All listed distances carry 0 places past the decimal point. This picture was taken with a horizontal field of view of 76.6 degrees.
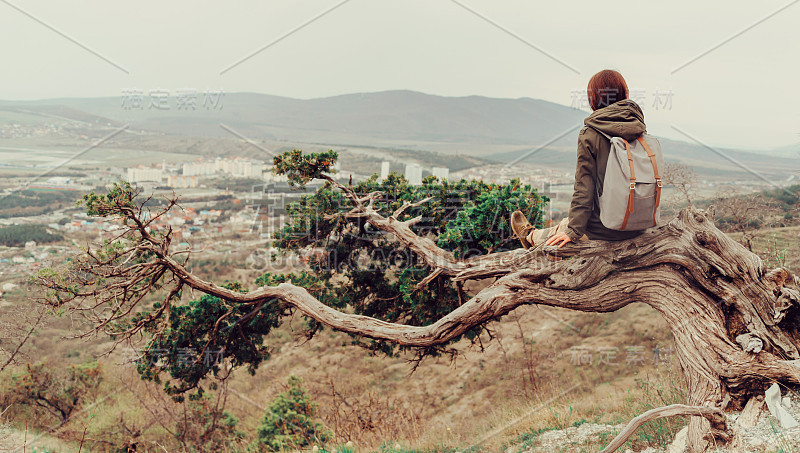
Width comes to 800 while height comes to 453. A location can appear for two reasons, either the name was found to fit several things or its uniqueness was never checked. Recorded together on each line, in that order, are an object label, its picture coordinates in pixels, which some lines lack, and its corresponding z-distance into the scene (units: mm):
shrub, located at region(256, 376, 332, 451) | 8727
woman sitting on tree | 3721
